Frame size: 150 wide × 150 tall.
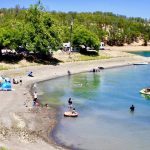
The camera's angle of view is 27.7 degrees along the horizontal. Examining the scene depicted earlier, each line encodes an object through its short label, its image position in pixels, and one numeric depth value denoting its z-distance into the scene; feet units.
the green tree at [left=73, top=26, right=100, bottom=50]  333.09
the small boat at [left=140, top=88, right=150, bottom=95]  203.57
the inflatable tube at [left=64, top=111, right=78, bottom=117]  149.78
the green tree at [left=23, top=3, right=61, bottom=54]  266.44
